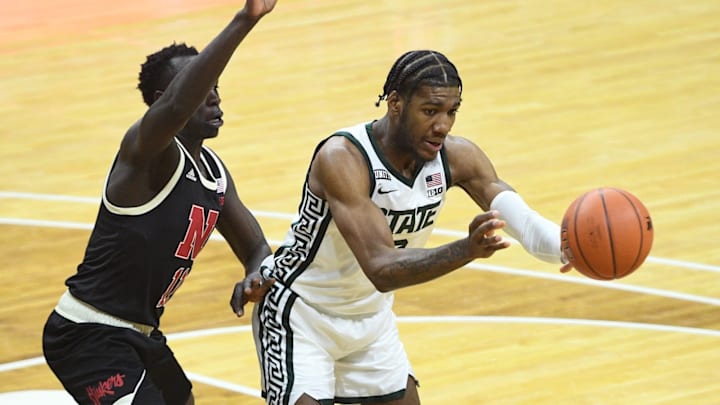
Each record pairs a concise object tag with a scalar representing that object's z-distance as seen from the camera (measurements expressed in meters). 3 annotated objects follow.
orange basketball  10.56
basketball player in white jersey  10.89
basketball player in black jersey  10.77
